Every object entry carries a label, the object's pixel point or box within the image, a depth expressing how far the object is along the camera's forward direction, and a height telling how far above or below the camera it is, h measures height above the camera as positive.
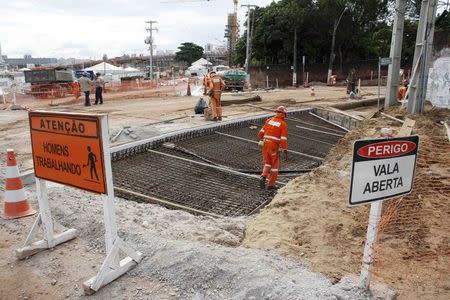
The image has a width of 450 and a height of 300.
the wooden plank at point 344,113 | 15.65 -2.14
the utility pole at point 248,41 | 37.91 +2.22
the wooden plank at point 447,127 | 9.58 -1.70
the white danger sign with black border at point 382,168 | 2.94 -0.81
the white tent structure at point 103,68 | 44.21 -0.40
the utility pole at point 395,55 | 14.42 +0.26
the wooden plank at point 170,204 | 6.27 -2.30
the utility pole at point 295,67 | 39.74 -0.42
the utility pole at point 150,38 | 59.34 +3.94
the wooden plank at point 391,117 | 12.11 -1.77
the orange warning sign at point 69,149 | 3.54 -0.80
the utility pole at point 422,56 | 12.03 +0.18
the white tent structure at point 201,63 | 78.94 +0.14
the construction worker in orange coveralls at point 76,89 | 21.61 -1.32
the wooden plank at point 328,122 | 16.01 -2.48
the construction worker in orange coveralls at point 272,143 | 7.53 -1.52
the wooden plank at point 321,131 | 13.94 -2.42
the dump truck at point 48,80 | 26.86 -1.03
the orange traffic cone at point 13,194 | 5.20 -1.68
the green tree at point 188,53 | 109.00 +2.99
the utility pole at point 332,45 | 39.28 +1.77
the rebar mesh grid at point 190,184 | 6.87 -2.31
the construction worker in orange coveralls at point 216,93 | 12.33 -0.92
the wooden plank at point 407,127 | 9.91 -1.72
